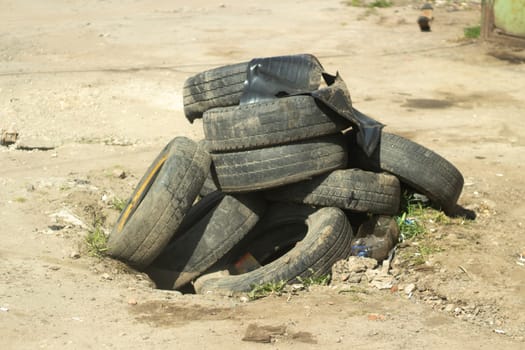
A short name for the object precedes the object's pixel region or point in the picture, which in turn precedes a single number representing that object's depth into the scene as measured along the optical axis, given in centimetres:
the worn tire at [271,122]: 1164
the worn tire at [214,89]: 1298
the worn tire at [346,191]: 1204
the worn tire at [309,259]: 1133
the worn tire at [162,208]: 1188
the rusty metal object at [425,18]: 2999
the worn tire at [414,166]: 1271
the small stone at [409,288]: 1105
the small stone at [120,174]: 1548
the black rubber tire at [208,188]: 1418
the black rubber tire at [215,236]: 1243
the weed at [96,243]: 1236
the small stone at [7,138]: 1746
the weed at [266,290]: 1107
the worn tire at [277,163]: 1173
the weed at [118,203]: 1428
